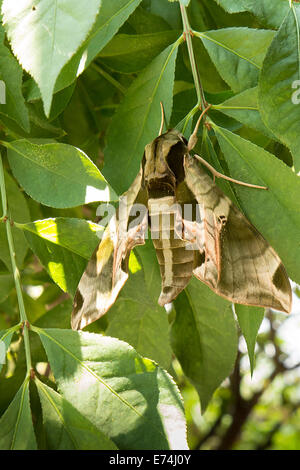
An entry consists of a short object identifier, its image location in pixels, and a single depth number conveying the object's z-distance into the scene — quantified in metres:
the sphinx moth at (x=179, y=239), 0.42
